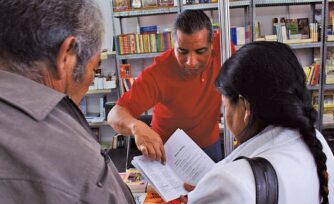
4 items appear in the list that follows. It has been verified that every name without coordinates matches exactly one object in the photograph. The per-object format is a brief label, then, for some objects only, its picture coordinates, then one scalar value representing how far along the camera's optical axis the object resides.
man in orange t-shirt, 1.57
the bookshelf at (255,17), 3.81
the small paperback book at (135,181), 1.45
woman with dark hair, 0.74
